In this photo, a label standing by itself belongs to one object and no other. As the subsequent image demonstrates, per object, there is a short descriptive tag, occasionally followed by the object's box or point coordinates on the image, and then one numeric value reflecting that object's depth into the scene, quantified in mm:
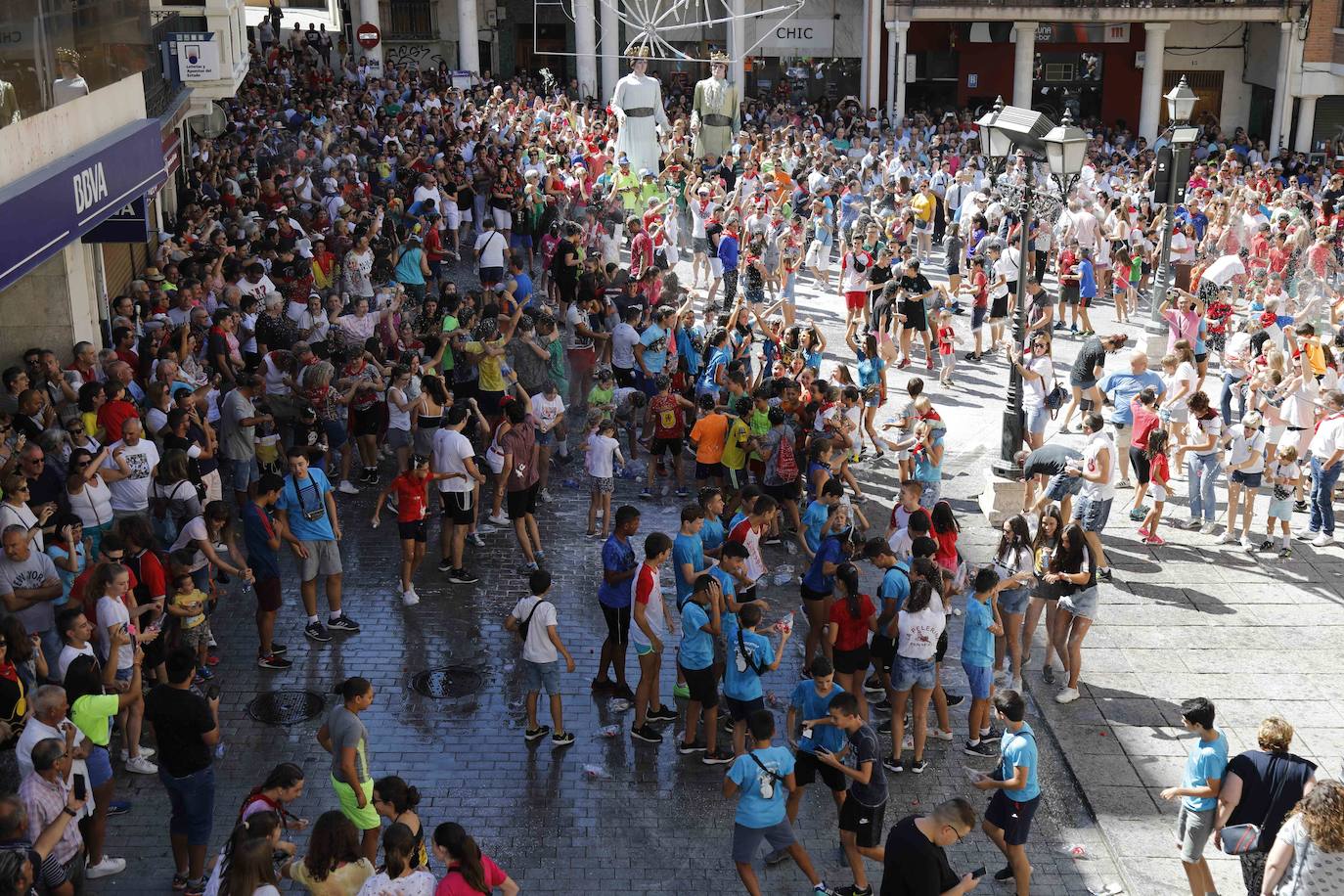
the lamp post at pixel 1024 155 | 15289
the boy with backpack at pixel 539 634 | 9938
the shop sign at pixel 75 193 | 10789
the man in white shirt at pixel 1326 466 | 13867
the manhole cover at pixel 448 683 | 11141
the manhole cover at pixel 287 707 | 10617
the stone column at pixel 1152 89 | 42188
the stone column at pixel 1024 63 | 42969
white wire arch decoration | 45594
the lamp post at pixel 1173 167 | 21812
